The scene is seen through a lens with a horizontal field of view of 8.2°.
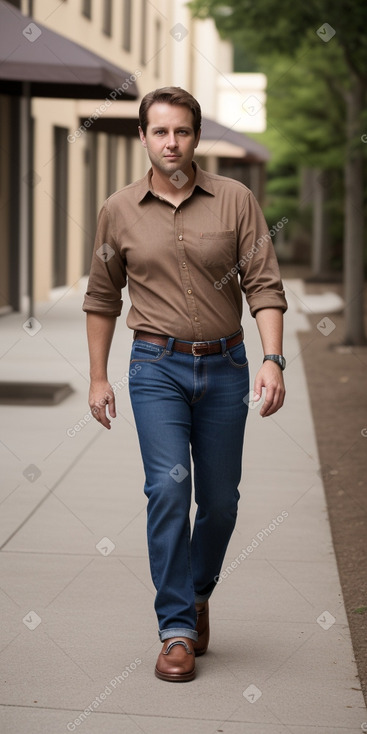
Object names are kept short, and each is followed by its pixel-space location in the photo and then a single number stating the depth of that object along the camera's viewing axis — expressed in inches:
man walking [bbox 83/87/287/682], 331.9
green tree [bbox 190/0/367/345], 1064.2
